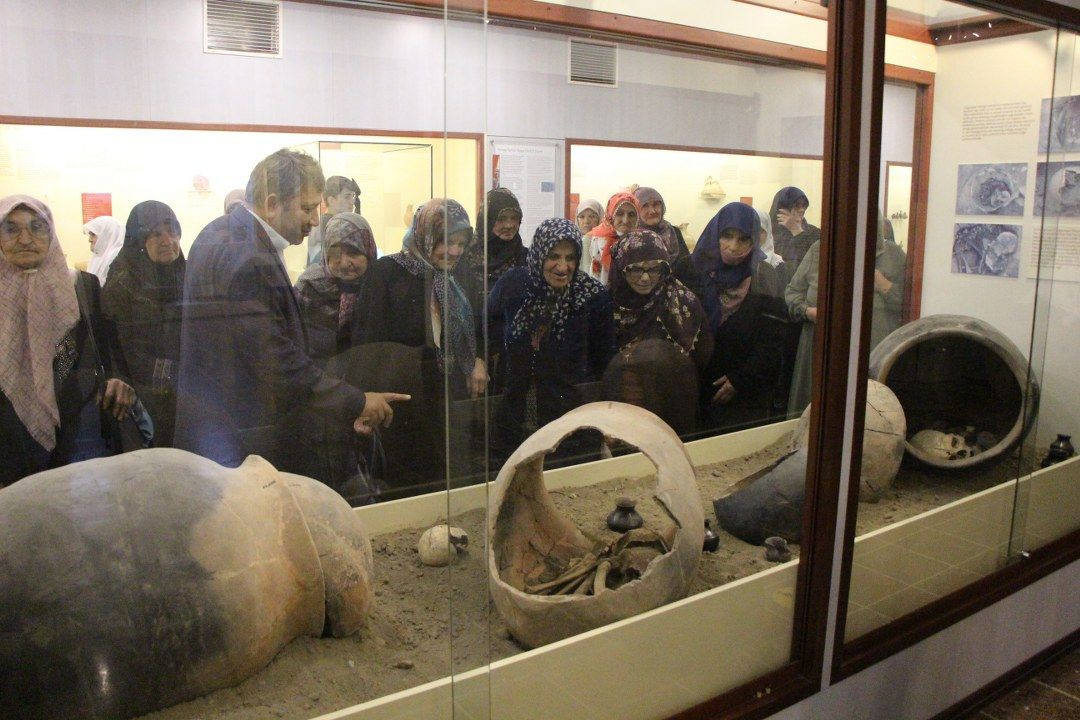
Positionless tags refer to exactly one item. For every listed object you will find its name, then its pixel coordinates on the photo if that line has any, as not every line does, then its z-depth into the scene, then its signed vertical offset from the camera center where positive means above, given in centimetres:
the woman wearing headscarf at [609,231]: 236 -3
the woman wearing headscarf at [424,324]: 180 -21
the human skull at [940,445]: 351 -87
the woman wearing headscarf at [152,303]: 144 -14
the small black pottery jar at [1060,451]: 394 -100
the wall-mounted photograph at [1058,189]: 358 +14
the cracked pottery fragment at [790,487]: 282 -88
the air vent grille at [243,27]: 152 +33
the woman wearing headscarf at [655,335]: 247 -32
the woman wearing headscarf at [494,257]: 196 -8
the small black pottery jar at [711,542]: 291 -104
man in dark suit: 154 -20
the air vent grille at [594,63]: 221 +40
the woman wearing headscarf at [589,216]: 229 +1
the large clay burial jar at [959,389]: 335 -67
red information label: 140 +2
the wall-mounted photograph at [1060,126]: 353 +39
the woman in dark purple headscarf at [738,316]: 267 -29
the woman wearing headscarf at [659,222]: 245 +0
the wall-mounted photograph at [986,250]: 333 -10
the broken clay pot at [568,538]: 229 -92
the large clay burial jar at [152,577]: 146 -64
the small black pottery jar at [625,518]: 280 -93
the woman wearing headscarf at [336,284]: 168 -12
